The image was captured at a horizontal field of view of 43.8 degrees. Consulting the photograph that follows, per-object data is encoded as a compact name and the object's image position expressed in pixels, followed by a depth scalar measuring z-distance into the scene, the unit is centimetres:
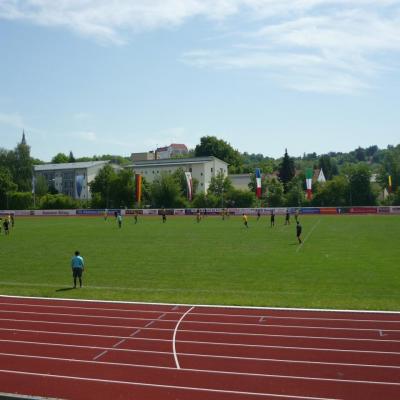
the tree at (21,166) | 10138
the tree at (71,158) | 14838
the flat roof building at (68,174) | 10938
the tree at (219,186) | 8575
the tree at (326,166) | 14138
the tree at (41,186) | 10467
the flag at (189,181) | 6998
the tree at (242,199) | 8175
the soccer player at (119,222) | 4459
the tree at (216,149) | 11844
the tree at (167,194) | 8338
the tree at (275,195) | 8089
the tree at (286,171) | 9956
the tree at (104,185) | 8669
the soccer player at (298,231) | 2953
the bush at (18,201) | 9062
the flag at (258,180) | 6750
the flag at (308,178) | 6688
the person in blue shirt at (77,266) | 1789
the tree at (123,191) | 8581
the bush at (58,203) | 8812
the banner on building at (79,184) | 7844
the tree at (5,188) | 9025
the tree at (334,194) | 7779
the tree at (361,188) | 7762
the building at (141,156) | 13912
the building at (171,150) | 16825
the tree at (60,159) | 14740
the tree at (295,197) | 7869
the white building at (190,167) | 9788
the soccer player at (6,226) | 3938
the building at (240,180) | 10467
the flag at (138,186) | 6875
